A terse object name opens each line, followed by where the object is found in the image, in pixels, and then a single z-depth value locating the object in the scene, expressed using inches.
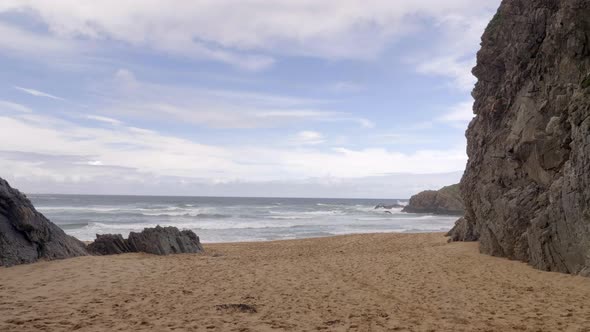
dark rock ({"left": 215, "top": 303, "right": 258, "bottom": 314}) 327.9
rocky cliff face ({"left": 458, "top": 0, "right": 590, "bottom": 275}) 457.7
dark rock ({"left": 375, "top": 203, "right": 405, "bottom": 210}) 3555.6
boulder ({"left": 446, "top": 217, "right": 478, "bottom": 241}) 808.9
